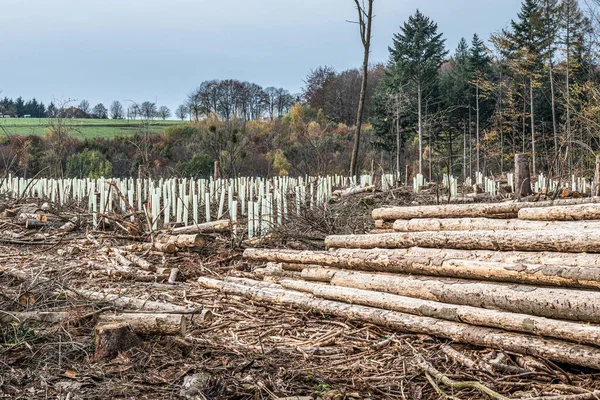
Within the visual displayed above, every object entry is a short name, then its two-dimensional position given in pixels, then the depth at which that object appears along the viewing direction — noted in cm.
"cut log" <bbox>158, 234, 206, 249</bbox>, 704
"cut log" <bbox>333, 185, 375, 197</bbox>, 1253
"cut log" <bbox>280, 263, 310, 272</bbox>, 594
